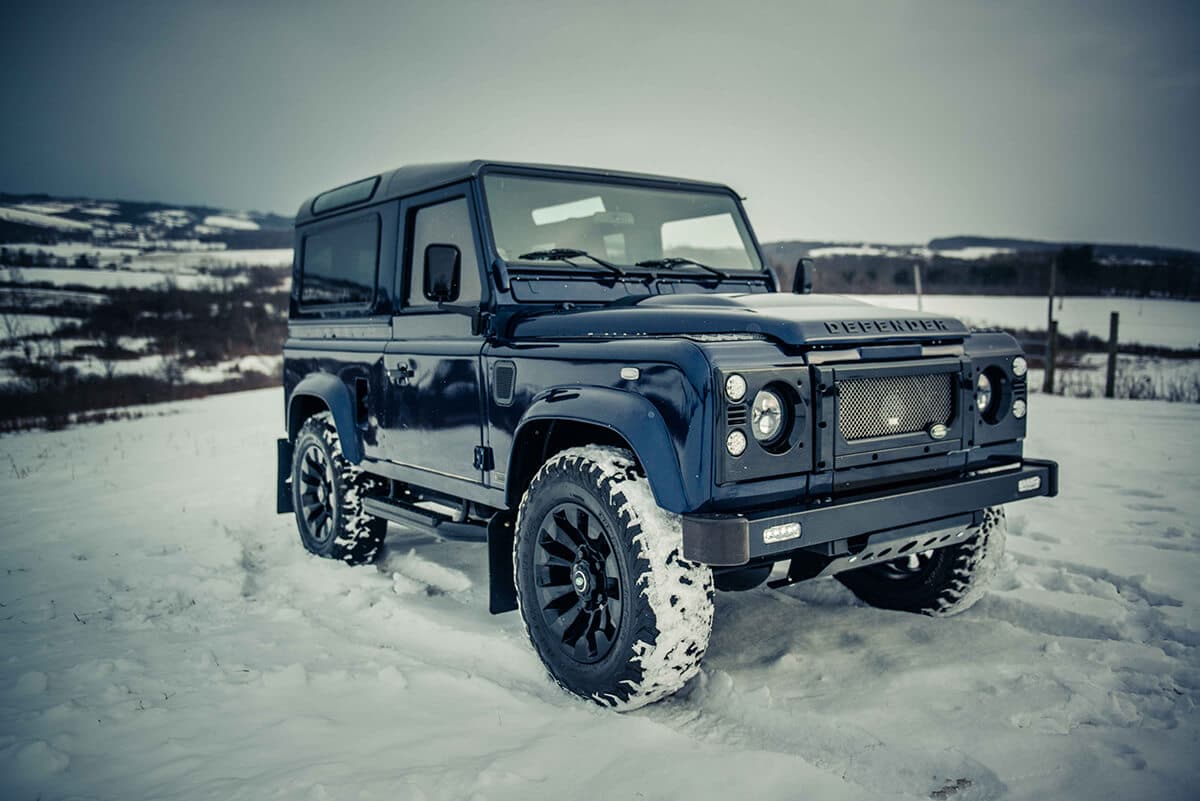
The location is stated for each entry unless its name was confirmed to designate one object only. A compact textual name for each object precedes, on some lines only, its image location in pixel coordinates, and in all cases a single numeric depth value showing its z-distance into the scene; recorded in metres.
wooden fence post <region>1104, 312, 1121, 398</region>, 13.05
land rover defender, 2.84
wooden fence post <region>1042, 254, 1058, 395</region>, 14.20
